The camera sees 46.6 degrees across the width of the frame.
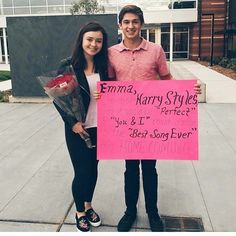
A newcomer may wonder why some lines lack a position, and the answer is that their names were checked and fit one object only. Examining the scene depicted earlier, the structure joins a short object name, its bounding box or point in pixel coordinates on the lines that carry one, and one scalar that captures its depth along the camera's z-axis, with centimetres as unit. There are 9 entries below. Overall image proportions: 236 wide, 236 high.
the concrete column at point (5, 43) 2070
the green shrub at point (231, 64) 1516
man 224
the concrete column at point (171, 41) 1973
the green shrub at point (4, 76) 1306
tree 1927
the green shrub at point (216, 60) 1843
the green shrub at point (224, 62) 1637
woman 227
